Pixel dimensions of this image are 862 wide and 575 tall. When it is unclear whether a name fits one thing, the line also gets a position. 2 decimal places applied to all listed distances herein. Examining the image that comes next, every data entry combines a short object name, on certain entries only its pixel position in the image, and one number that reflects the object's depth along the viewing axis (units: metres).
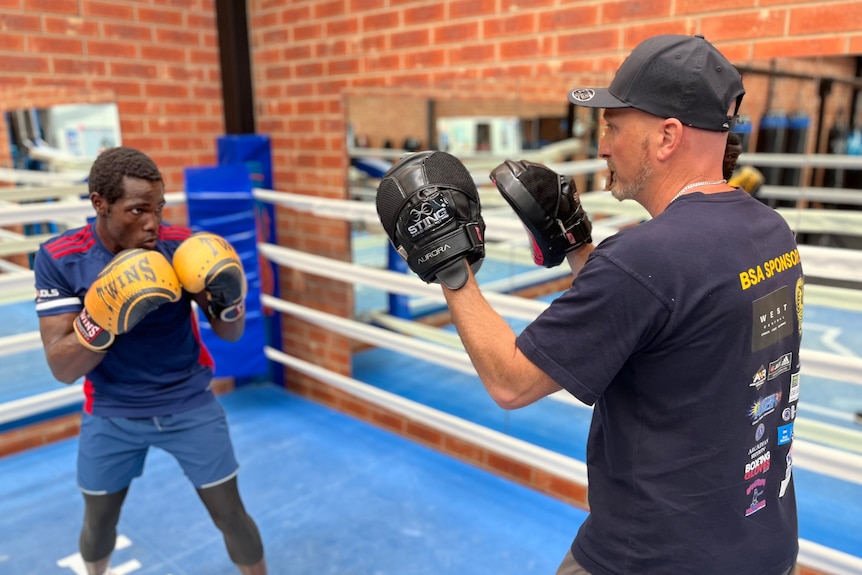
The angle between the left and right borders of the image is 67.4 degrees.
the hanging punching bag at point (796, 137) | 2.80
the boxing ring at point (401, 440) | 2.19
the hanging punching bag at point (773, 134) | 2.93
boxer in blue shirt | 1.59
